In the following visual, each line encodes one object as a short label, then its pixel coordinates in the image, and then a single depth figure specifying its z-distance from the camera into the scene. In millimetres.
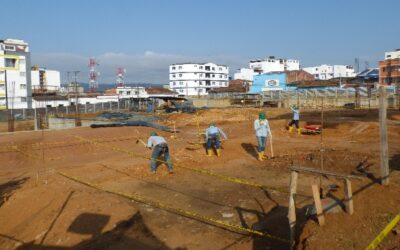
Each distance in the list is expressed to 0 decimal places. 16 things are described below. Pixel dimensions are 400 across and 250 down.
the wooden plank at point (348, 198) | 5906
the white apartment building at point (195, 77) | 109125
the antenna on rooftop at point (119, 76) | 112875
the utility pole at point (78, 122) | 29234
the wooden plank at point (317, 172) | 5920
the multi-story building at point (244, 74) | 115631
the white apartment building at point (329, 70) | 113744
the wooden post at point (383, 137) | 7013
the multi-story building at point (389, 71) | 62875
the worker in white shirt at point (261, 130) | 13492
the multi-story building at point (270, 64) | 105250
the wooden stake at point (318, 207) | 5777
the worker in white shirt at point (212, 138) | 14102
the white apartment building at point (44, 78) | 76531
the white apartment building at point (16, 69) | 56594
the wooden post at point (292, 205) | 5953
